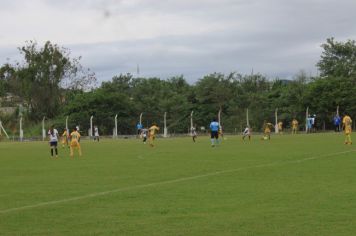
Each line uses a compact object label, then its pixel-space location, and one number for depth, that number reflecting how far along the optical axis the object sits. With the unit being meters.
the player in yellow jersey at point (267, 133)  47.44
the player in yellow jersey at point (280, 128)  65.44
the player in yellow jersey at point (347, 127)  32.97
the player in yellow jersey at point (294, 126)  63.81
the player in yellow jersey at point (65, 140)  41.81
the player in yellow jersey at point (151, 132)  40.39
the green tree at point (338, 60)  88.69
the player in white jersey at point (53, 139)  31.29
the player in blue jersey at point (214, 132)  36.22
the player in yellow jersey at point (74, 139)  31.31
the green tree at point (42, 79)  91.06
